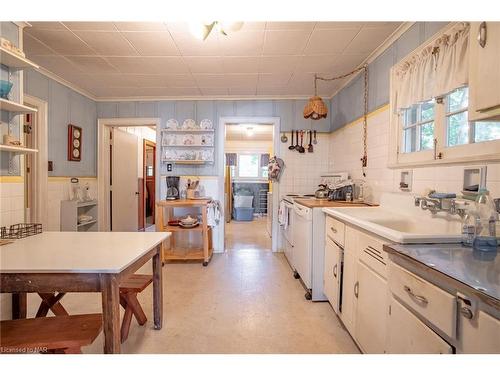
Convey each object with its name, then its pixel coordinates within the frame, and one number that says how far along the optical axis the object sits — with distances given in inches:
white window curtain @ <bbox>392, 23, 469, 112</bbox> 56.2
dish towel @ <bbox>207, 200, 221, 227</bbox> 140.8
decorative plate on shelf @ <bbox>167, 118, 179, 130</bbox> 151.8
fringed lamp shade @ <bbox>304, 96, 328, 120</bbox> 114.7
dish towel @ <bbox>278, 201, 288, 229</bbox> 133.4
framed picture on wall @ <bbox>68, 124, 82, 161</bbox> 134.0
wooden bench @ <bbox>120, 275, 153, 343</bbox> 66.6
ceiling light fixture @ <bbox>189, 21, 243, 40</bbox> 61.8
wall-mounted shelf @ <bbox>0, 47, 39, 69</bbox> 62.1
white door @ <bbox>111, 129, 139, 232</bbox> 165.8
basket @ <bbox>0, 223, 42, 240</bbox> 62.3
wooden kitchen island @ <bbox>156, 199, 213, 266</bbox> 131.3
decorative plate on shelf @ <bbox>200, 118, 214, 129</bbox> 152.1
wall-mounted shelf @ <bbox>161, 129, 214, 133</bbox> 149.9
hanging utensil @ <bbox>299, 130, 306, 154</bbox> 153.7
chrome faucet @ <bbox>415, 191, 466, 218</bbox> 55.1
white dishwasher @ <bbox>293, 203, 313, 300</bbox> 93.5
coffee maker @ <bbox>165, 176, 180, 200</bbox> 143.7
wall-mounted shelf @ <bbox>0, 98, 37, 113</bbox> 62.2
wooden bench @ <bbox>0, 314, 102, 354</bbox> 42.4
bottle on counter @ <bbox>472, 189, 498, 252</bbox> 40.0
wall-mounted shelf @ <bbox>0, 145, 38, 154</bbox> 61.8
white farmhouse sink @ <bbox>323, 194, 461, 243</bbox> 44.2
